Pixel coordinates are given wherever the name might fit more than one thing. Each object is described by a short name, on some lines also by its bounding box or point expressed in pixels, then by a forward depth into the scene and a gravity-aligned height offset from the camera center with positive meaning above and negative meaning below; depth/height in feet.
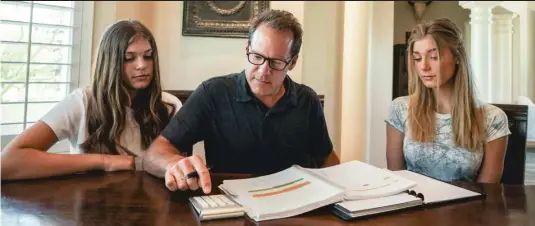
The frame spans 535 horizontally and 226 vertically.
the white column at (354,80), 8.70 +1.00
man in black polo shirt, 4.17 +0.08
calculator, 2.56 -0.55
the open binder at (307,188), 2.66 -0.46
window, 6.89 +1.12
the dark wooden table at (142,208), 2.51 -0.58
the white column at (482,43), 8.20 +1.77
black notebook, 2.66 -0.51
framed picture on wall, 8.84 +2.30
